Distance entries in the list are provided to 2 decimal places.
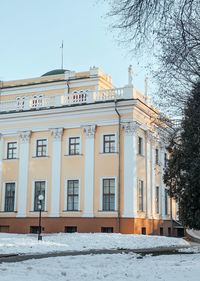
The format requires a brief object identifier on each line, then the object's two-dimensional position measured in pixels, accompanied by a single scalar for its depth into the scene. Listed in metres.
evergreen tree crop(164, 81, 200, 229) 23.36
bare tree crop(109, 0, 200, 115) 9.41
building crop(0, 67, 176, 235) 35.81
